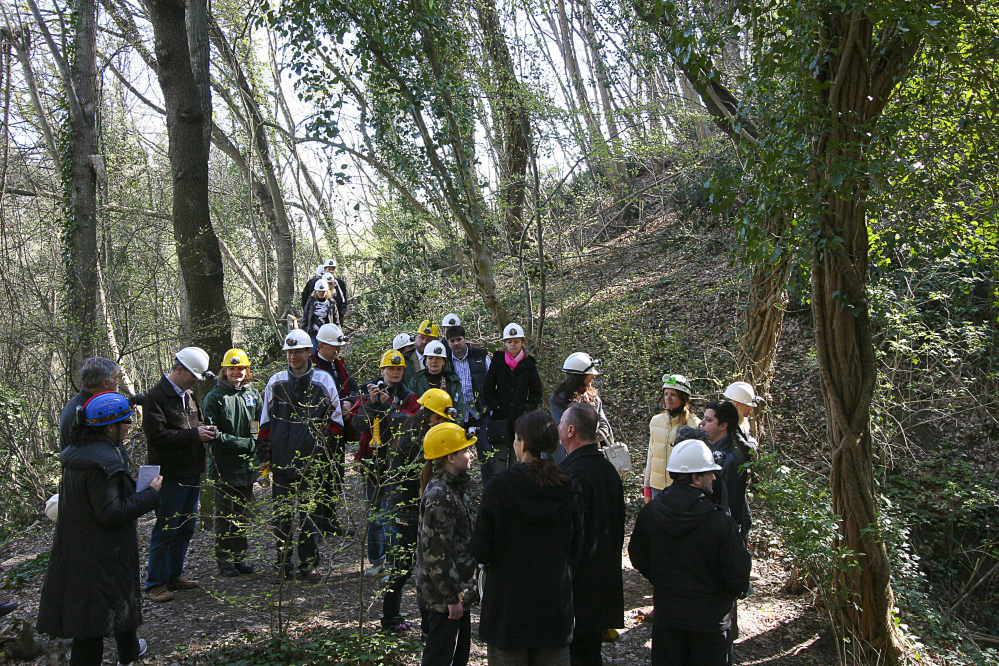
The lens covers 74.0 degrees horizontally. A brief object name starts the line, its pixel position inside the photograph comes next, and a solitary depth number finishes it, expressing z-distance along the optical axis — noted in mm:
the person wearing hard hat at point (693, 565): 3168
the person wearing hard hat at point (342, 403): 4008
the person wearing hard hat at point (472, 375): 6496
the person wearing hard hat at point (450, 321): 7038
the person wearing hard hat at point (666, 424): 4824
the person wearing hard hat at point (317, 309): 8123
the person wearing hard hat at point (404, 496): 3957
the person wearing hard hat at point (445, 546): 3197
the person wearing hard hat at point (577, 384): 5336
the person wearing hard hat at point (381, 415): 4793
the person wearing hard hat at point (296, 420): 4797
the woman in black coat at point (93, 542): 3314
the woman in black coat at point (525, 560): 2943
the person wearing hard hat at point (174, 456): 4738
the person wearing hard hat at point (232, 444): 5078
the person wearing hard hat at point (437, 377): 5785
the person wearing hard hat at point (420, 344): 6555
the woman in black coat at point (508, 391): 6410
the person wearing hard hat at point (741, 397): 4828
